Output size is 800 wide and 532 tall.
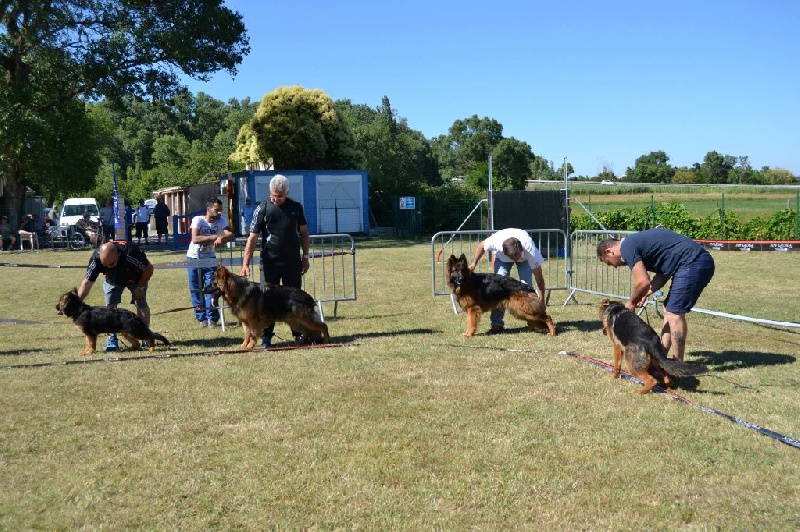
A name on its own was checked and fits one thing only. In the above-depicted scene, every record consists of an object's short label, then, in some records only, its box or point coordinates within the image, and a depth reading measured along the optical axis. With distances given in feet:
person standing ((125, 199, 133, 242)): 102.67
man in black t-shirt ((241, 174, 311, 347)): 27.94
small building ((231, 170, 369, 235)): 109.19
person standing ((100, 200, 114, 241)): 87.81
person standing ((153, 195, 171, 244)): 98.32
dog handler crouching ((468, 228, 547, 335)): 31.27
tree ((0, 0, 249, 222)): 87.15
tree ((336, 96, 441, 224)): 125.70
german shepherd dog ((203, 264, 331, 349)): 27.35
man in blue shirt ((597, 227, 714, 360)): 23.30
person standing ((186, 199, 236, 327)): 33.24
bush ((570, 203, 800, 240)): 80.12
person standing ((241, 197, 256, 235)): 100.85
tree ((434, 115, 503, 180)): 229.04
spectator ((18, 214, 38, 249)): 93.25
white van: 114.11
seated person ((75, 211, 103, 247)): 90.05
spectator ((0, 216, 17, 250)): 93.71
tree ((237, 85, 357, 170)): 123.44
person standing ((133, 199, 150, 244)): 100.32
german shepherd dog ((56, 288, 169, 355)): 27.89
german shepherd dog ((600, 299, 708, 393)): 21.02
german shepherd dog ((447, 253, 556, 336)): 30.14
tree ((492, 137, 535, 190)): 190.39
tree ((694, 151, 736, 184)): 261.65
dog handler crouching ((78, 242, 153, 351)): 28.43
